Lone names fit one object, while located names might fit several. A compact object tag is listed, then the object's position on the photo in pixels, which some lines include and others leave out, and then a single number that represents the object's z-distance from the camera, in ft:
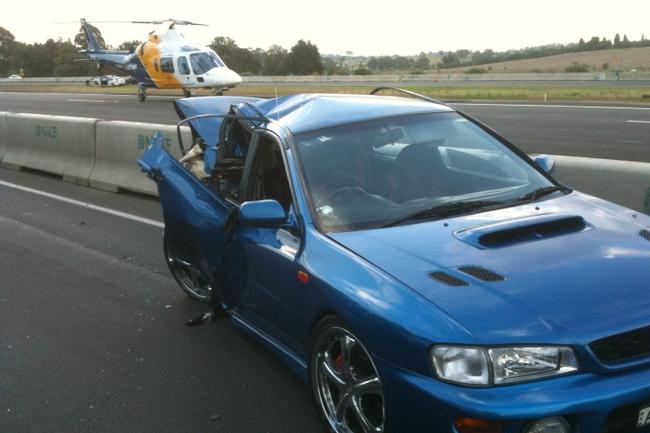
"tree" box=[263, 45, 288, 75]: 260.83
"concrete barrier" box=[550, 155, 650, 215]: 19.27
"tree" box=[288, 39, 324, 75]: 257.96
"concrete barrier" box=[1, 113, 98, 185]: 39.34
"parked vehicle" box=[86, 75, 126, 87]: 220.23
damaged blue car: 8.80
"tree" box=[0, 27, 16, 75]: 362.94
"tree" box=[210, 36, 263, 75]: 274.36
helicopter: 106.11
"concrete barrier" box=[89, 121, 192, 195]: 34.24
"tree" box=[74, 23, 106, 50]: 376.64
